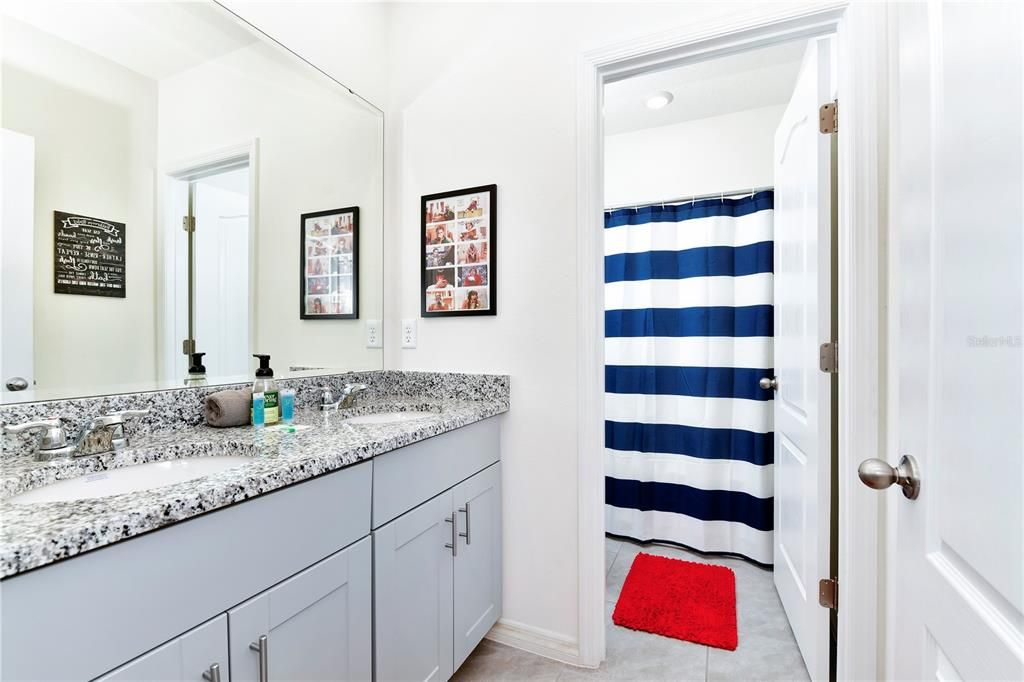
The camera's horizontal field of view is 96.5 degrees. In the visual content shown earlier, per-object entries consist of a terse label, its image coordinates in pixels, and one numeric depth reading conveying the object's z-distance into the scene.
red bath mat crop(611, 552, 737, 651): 1.76
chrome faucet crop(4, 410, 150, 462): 0.91
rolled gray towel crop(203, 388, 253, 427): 1.23
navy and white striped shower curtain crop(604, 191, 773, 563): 2.38
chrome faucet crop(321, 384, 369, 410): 1.62
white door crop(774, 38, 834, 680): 1.40
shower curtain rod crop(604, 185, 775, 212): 2.44
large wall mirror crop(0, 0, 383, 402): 0.99
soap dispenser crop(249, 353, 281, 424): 1.28
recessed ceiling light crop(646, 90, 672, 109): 2.39
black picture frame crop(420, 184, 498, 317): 1.74
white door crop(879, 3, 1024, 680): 0.45
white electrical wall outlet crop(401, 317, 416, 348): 1.91
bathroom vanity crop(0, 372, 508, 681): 0.59
